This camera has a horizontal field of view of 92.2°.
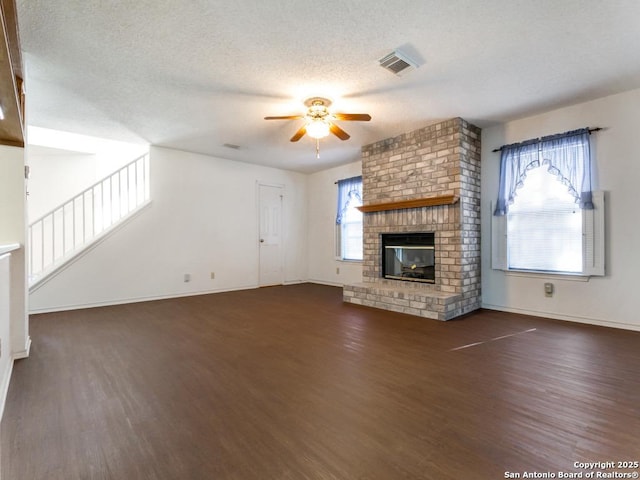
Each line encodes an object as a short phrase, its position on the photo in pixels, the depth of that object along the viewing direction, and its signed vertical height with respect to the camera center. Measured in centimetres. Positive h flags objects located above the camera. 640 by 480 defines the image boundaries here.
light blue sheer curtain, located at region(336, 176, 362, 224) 640 +105
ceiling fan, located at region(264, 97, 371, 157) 348 +142
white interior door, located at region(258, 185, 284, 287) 687 +16
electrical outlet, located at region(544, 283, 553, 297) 400 -64
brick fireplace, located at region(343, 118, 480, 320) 425 +45
